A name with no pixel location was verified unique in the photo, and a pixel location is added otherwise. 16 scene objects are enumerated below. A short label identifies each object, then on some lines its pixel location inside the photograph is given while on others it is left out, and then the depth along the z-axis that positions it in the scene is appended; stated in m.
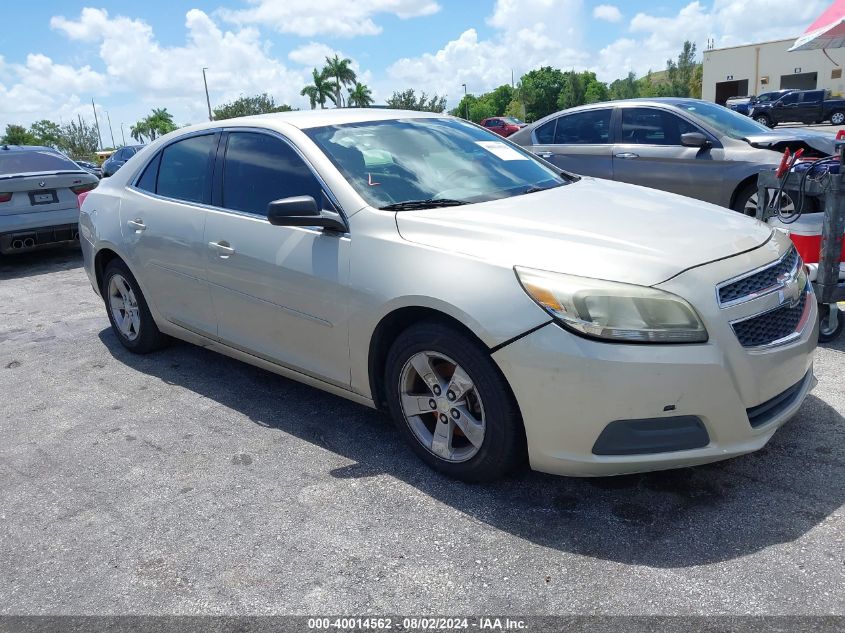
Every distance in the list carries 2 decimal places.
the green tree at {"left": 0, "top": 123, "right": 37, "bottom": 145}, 68.00
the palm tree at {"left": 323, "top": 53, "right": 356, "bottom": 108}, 74.00
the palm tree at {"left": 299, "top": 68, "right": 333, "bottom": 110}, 72.31
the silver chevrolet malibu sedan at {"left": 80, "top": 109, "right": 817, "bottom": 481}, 2.66
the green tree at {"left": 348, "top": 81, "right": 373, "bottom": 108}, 75.84
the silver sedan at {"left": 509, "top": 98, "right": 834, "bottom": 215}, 7.26
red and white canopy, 8.40
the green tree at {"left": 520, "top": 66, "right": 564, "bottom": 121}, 82.56
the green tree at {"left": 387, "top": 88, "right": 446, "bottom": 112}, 63.75
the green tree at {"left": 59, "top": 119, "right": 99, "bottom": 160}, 72.56
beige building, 58.16
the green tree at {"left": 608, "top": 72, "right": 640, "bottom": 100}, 85.44
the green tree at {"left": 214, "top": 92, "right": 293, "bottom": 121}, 58.69
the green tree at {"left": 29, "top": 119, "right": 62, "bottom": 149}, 71.81
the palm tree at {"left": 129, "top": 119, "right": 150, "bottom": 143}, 98.94
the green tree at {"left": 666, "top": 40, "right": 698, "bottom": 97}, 84.06
